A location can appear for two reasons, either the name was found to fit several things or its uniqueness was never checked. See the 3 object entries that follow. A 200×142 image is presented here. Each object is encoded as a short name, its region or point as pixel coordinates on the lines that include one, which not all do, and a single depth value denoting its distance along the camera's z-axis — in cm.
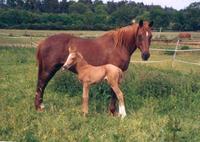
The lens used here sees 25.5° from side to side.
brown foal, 876
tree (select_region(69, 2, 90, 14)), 7943
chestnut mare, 910
